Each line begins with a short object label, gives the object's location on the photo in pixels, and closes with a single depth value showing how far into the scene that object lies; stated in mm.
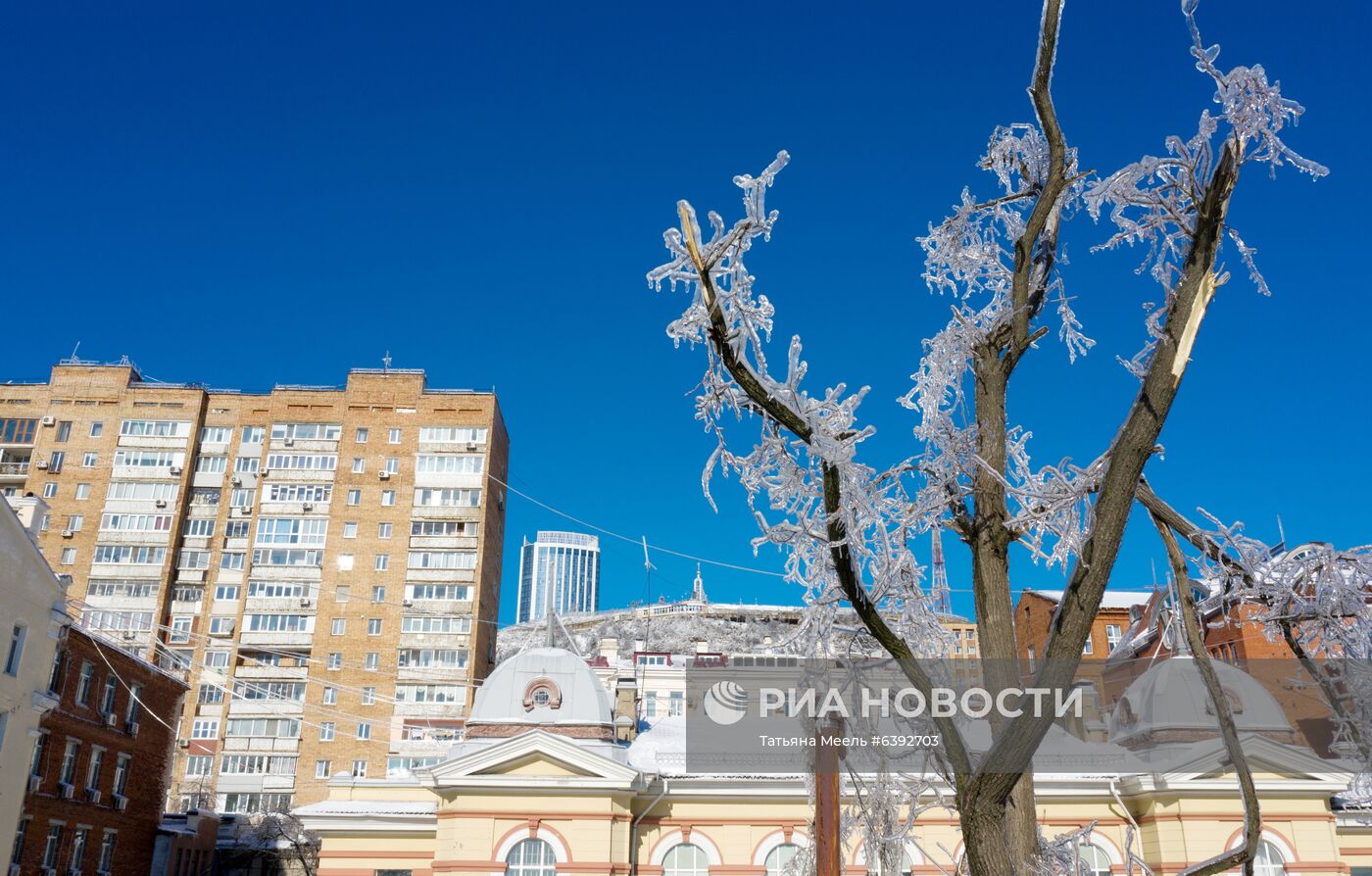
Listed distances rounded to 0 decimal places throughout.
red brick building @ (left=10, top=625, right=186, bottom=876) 26141
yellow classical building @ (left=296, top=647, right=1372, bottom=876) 22297
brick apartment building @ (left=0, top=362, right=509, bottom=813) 51812
